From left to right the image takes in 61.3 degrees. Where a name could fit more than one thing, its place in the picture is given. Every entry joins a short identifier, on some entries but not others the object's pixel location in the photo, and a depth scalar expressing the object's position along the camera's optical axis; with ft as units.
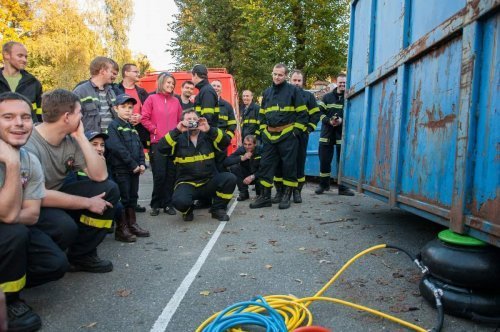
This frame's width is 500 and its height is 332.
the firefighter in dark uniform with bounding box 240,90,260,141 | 26.45
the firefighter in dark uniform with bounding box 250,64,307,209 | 21.84
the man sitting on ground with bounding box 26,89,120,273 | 10.70
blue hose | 8.20
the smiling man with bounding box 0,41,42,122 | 17.57
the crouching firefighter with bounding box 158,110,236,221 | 18.37
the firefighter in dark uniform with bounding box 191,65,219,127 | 20.98
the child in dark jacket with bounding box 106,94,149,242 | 15.61
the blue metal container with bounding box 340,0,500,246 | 8.58
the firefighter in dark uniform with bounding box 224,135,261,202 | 23.30
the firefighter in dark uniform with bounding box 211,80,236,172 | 23.59
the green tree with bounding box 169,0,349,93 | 61.52
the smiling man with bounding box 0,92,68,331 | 8.44
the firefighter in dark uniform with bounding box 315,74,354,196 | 25.72
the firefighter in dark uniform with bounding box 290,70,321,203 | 22.57
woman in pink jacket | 20.27
